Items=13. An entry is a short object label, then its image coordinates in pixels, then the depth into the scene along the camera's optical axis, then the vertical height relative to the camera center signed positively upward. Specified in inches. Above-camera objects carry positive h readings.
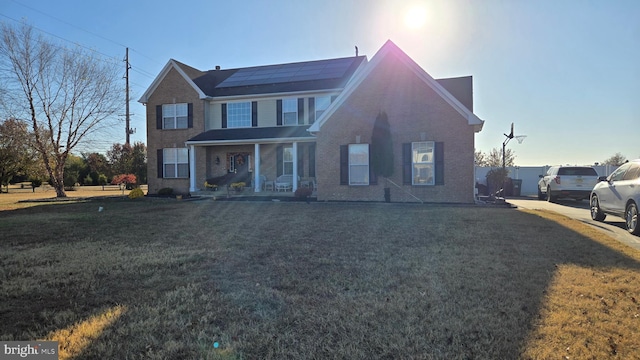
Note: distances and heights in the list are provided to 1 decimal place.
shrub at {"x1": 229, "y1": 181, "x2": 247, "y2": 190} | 733.3 -13.5
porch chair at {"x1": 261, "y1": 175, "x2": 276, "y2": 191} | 786.0 -14.9
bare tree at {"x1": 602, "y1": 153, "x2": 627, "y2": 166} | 1657.5 +79.8
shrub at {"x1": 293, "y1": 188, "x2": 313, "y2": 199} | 647.1 -26.9
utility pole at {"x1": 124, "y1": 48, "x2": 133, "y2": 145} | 1403.8 +272.5
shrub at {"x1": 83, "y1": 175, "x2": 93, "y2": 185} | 1622.8 -3.4
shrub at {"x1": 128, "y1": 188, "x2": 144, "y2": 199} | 721.6 -30.1
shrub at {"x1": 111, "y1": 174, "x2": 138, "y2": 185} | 946.1 +0.1
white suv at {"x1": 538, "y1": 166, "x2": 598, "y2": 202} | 658.2 -10.3
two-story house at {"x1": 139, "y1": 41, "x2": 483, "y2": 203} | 571.8 +97.5
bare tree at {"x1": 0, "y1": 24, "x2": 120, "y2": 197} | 873.5 +209.0
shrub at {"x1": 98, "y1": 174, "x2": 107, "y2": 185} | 1619.1 +0.7
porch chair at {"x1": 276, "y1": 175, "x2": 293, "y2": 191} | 751.7 -10.2
